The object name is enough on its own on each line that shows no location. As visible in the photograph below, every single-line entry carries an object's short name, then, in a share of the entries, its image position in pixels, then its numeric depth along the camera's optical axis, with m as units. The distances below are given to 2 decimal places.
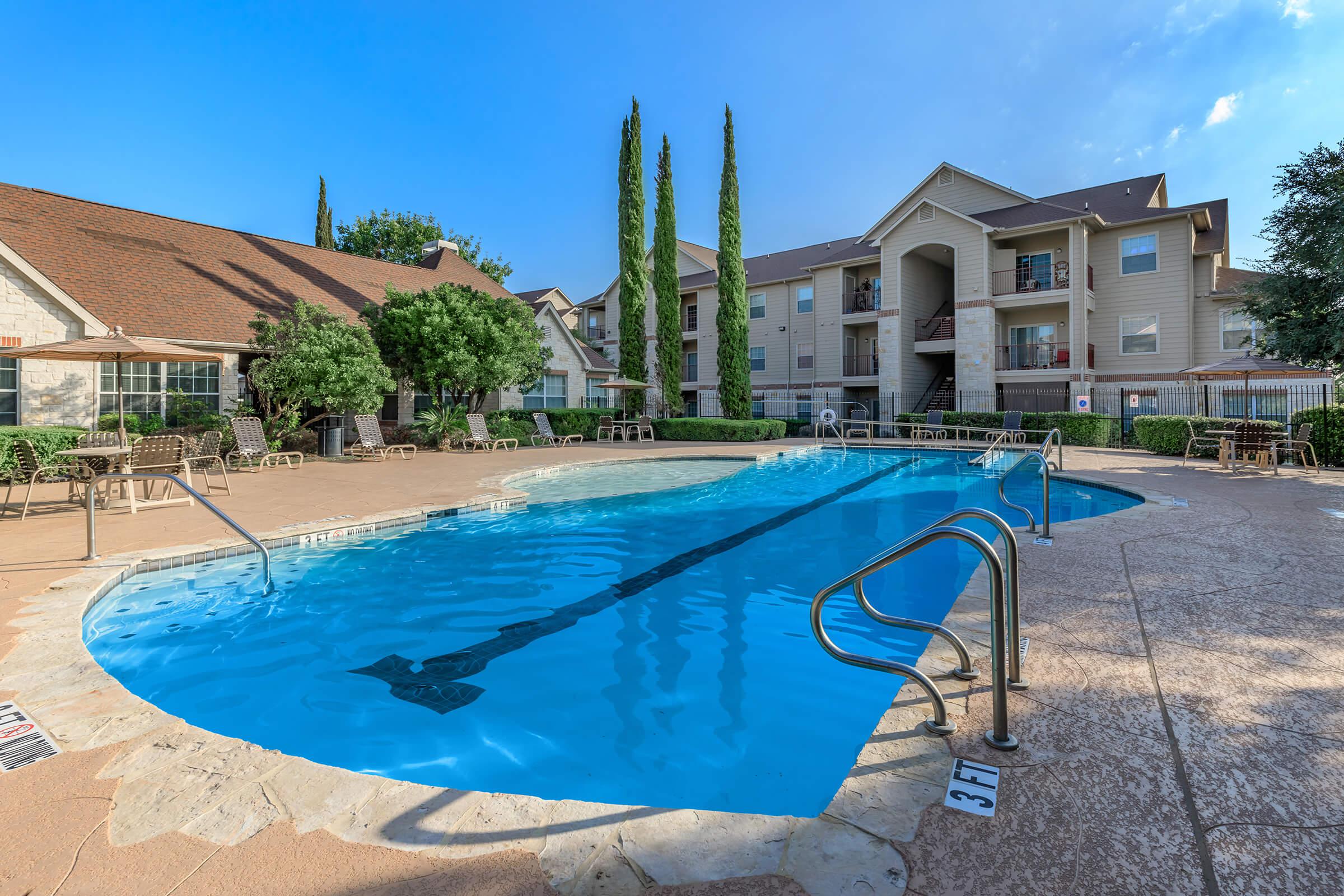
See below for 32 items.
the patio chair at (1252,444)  13.27
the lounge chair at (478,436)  19.95
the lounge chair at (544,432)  22.84
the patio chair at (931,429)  23.20
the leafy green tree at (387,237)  39.09
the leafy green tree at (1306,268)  11.83
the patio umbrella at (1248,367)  14.08
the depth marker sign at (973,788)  2.31
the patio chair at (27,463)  8.74
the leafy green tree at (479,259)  40.72
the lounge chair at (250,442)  14.07
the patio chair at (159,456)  9.41
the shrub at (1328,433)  13.89
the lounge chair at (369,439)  16.91
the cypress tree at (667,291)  27.62
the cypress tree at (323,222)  35.28
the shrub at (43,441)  11.35
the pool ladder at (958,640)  2.68
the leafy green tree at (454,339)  19.75
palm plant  20.19
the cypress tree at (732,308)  27.08
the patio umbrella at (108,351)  10.08
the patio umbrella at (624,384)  25.02
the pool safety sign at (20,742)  2.71
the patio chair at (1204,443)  16.77
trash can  17.95
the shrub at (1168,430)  17.47
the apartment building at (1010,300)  24.66
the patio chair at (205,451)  10.93
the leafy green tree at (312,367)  16.02
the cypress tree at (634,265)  27.73
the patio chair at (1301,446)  13.29
